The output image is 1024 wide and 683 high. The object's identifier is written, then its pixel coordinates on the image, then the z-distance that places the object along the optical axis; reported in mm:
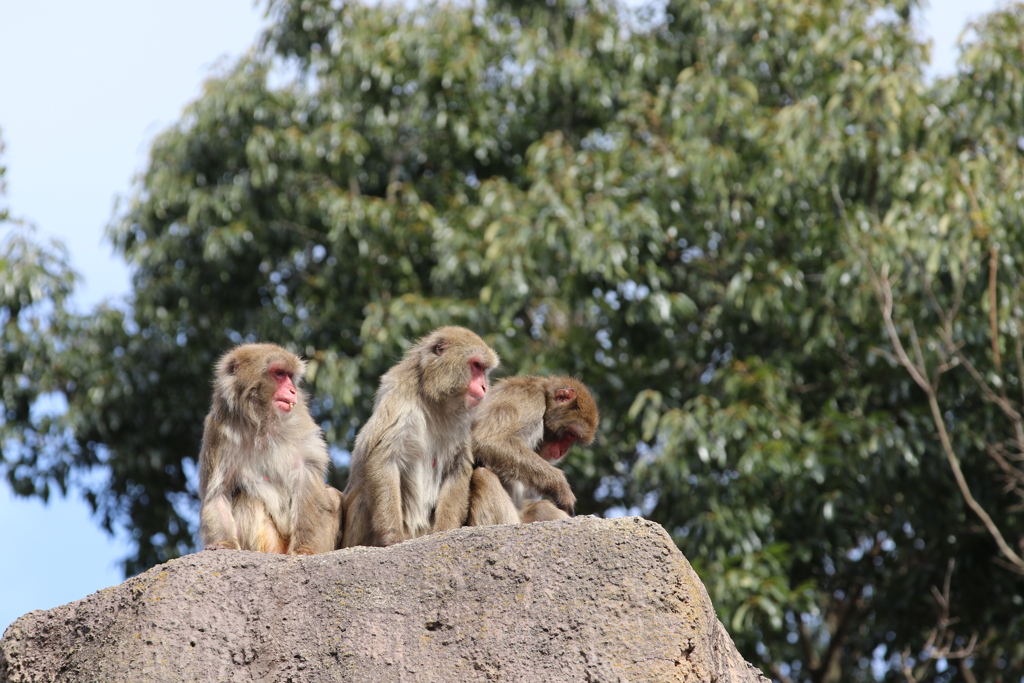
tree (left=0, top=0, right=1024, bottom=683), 19266
